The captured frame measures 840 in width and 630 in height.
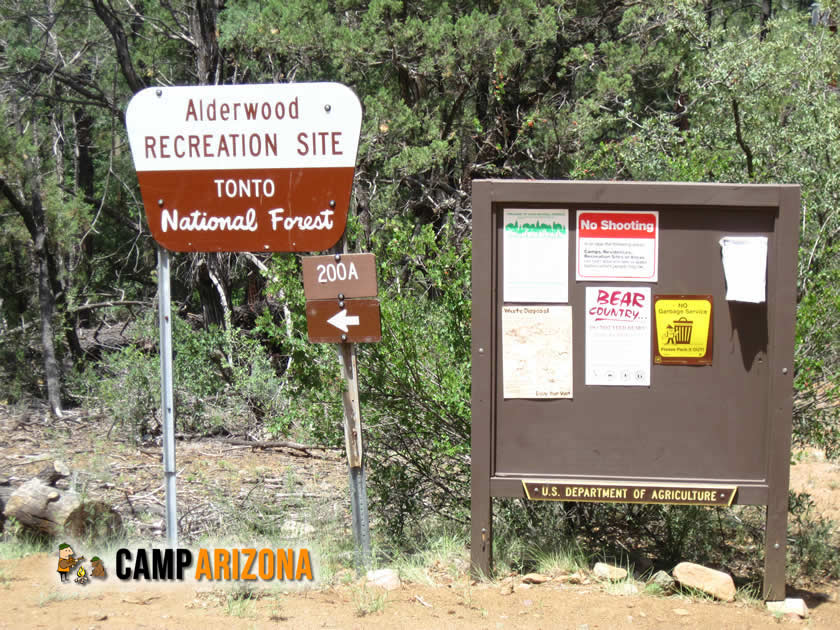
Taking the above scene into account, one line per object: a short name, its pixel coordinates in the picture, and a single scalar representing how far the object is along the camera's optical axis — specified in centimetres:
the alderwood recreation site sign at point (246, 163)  460
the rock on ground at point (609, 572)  477
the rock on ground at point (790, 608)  448
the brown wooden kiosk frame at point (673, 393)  449
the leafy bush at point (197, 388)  1103
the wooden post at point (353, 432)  475
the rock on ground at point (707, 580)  459
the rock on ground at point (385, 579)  465
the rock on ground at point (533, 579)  480
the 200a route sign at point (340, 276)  461
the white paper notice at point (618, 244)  457
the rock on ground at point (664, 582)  467
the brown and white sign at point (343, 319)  463
